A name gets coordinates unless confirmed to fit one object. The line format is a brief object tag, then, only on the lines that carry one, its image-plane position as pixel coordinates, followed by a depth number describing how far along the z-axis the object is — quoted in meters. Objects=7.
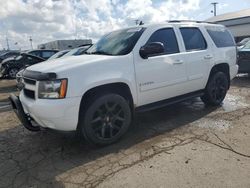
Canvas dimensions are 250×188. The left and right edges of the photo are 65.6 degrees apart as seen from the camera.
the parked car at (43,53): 10.99
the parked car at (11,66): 10.95
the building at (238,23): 31.27
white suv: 2.72
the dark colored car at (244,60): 7.11
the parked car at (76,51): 6.49
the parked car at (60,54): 7.53
